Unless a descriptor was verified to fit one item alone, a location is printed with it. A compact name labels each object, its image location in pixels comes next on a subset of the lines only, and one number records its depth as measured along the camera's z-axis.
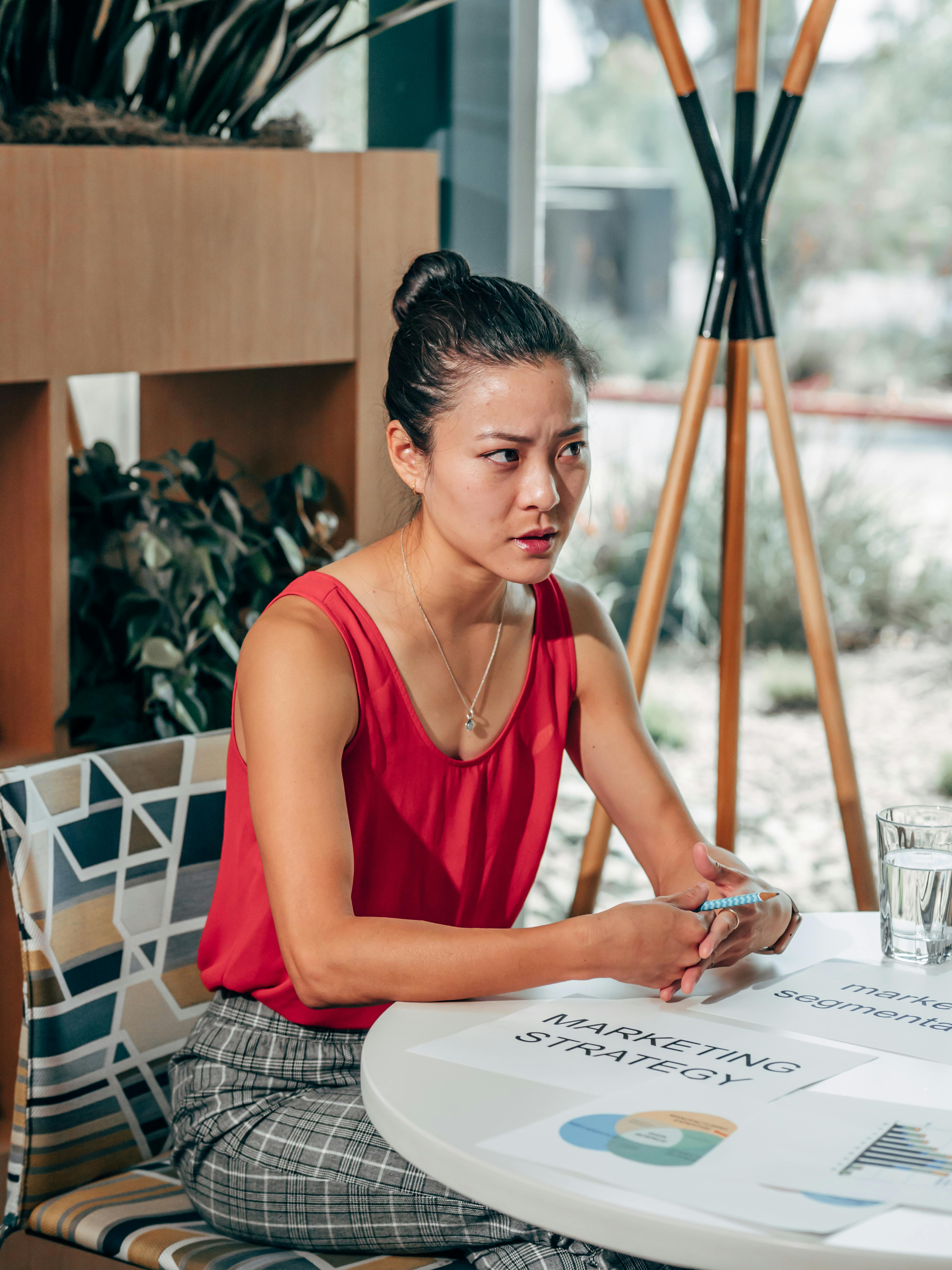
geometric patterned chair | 2.17
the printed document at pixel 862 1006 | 1.94
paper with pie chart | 1.70
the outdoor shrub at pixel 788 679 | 4.46
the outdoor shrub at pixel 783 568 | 4.36
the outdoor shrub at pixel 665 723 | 4.52
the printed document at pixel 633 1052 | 1.86
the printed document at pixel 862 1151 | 1.72
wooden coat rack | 2.75
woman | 2.02
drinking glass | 2.07
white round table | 1.67
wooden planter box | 2.53
